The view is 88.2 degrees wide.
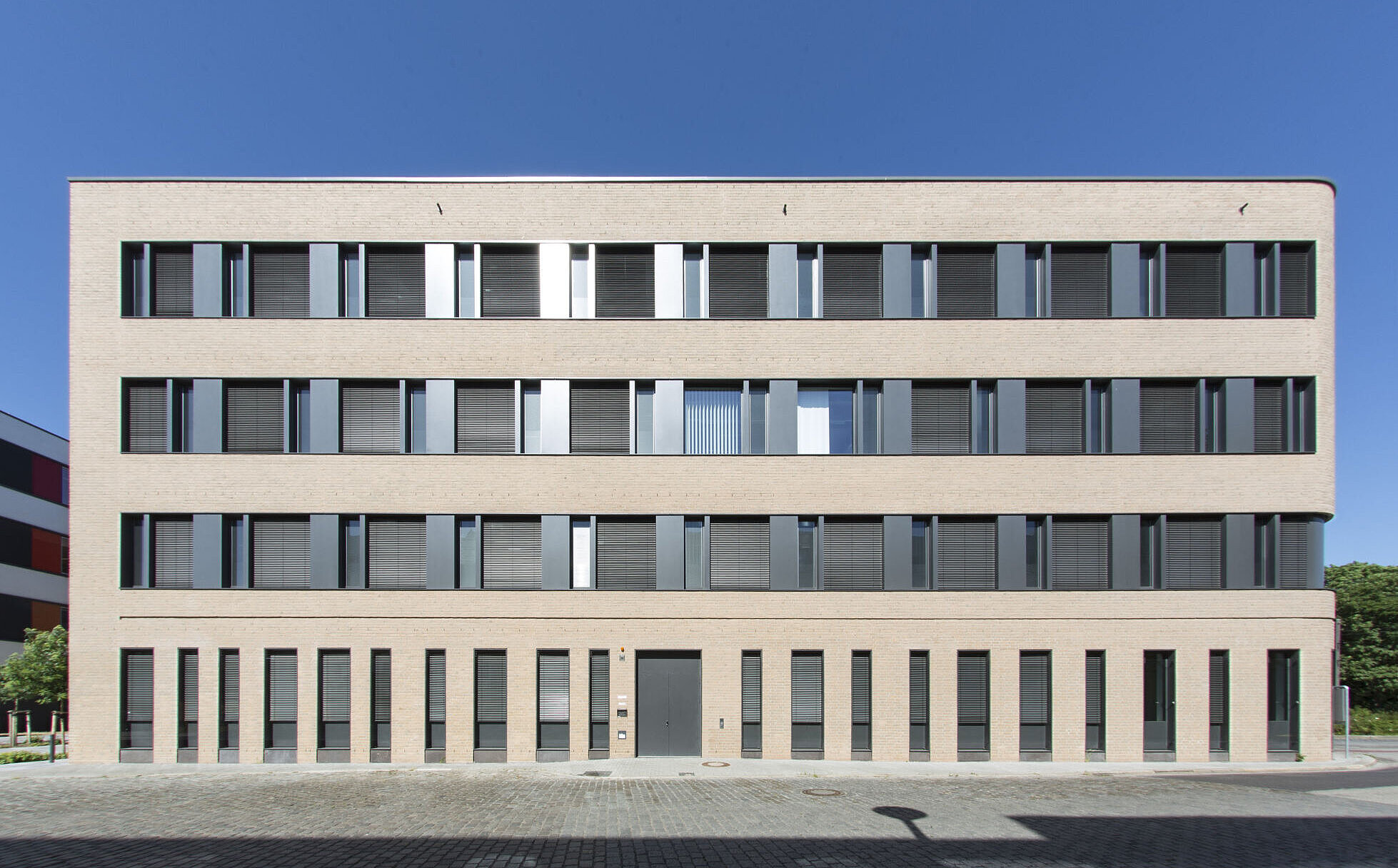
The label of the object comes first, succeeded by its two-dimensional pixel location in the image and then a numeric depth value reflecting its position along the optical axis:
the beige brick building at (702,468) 19.92
